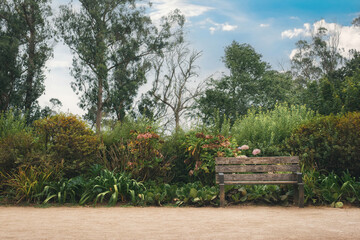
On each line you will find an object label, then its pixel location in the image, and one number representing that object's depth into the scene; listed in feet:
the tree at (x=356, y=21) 99.14
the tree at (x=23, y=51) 72.38
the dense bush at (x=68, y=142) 26.96
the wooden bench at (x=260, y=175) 23.30
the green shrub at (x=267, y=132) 31.79
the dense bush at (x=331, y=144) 26.21
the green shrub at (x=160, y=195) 23.67
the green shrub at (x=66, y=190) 24.62
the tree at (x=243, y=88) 89.45
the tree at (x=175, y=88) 97.40
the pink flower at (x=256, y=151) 29.24
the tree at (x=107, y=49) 80.07
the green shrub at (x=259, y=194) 24.03
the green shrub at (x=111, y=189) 23.91
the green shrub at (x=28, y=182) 24.63
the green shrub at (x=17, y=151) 26.37
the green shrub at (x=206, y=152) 27.32
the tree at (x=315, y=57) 105.81
